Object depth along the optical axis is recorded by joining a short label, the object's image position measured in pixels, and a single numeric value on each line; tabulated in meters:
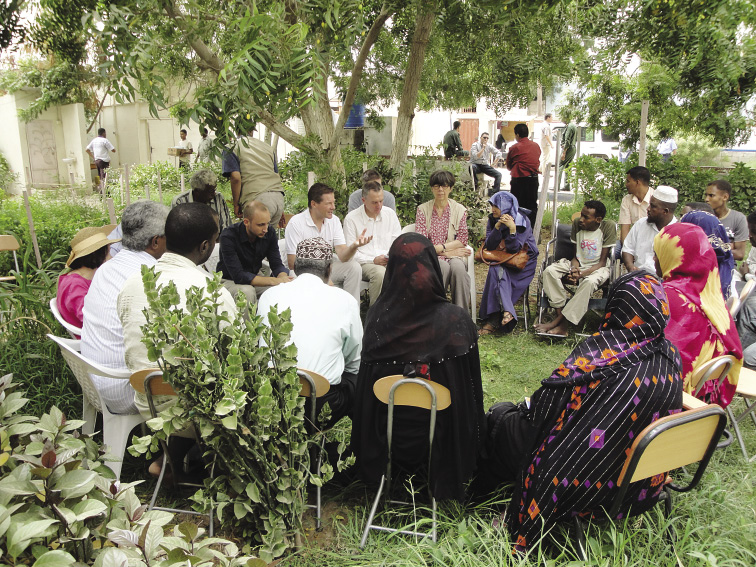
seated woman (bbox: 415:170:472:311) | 5.77
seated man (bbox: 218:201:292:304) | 4.89
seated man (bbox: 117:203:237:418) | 2.95
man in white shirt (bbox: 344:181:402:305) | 5.73
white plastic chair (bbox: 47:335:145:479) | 2.99
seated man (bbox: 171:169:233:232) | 5.48
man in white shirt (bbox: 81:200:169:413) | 3.13
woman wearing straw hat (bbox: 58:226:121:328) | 3.60
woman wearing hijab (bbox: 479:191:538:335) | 5.86
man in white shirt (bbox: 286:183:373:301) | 5.36
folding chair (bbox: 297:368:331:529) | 2.78
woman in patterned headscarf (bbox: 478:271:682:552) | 2.51
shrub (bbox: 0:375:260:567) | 1.36
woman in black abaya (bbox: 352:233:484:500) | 2.82
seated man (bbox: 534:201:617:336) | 5.64
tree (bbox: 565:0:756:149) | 4.59
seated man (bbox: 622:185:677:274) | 5.29
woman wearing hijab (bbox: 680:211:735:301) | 4.63
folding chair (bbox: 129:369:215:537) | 2.64
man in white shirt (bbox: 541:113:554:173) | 7.76
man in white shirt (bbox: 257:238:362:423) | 3.10
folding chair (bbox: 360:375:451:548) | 2.62
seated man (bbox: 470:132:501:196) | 12.06
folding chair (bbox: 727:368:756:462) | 3.51
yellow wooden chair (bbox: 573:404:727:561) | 2.29
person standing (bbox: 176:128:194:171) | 15.48
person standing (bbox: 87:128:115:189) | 14.65
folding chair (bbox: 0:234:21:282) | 5.49
